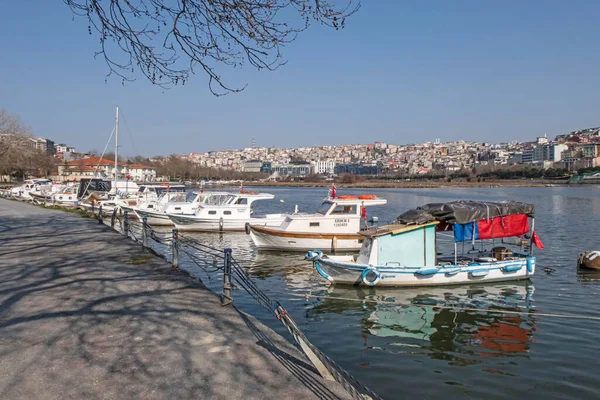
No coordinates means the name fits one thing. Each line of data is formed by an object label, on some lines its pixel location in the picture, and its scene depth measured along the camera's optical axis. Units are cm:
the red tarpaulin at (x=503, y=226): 1541
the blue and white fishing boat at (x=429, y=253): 1441
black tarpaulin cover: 1466
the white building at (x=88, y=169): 11007
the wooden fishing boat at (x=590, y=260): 1781
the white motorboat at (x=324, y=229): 2207
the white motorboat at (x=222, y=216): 3053
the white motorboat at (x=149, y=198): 3684
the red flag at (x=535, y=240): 1638
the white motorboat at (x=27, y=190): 5021
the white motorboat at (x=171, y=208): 3291
